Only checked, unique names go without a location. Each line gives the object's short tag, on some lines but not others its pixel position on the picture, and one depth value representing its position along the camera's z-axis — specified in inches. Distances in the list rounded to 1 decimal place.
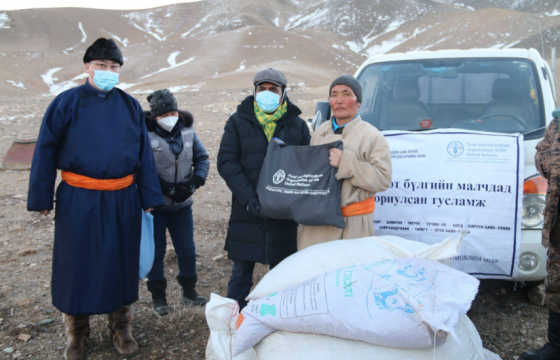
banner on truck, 121.9
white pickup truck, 147.5
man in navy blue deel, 112.3
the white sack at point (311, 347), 86.2
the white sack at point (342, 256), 99.3
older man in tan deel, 106.0
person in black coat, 120.6
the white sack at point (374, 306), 82.3
